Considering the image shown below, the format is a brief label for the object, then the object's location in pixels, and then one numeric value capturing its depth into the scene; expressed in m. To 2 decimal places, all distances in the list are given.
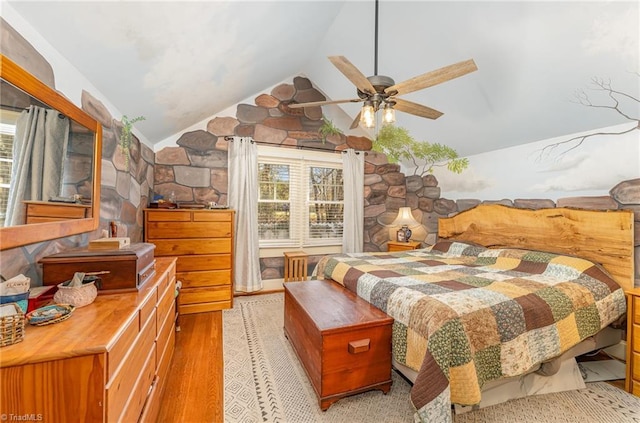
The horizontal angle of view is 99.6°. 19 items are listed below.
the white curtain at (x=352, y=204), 4.55
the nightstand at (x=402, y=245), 4.19
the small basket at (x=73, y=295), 1.21
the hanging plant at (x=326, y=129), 4.49
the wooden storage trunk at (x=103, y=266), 1.34
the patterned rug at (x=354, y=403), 1.69
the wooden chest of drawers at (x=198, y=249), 3.10
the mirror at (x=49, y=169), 1.07
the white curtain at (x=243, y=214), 3.85
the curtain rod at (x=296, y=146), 3.90
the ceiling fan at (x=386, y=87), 1.82
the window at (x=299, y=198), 4.24
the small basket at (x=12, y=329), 0.84
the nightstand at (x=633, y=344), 1.94
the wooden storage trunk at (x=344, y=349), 1.70
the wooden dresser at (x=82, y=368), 0.82
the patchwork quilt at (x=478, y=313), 1.43
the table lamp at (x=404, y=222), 4.31
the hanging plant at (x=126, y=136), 2.42
